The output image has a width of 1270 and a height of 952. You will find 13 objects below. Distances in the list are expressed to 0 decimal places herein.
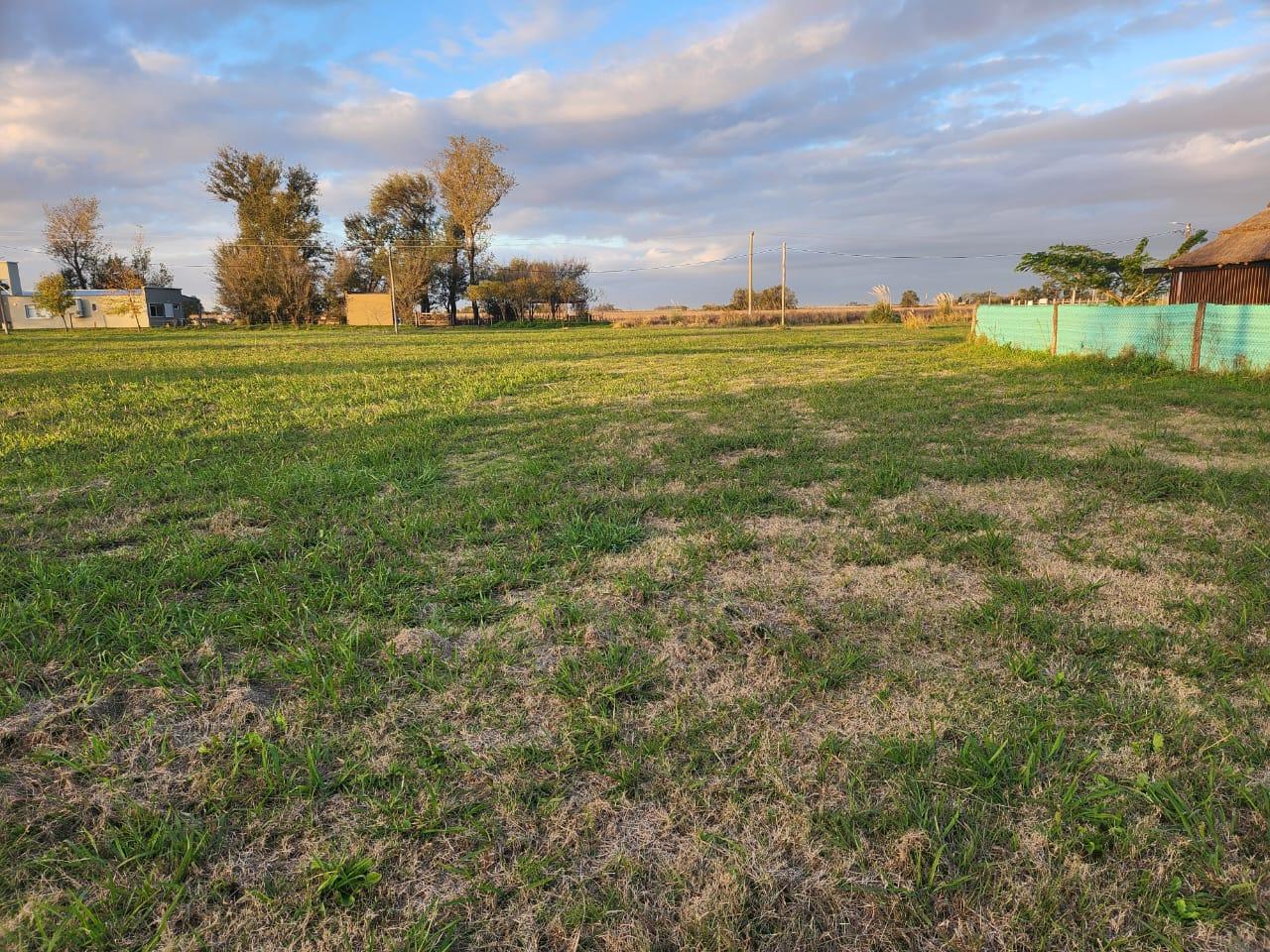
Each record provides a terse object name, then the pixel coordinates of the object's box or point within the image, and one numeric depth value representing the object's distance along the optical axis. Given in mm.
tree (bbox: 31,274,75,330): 39594
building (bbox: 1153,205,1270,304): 18131
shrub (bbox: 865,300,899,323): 40438
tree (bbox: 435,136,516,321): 47469
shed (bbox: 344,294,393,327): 47781
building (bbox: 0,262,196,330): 47688
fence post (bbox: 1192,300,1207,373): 10250
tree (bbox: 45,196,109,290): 51750
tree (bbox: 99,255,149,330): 55188
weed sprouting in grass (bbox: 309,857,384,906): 1573
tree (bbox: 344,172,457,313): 48469
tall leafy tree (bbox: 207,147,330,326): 46219
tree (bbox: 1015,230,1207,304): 24516
